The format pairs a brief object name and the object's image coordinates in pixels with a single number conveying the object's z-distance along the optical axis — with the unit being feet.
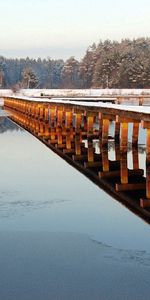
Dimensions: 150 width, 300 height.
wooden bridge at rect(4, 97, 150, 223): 43.62
